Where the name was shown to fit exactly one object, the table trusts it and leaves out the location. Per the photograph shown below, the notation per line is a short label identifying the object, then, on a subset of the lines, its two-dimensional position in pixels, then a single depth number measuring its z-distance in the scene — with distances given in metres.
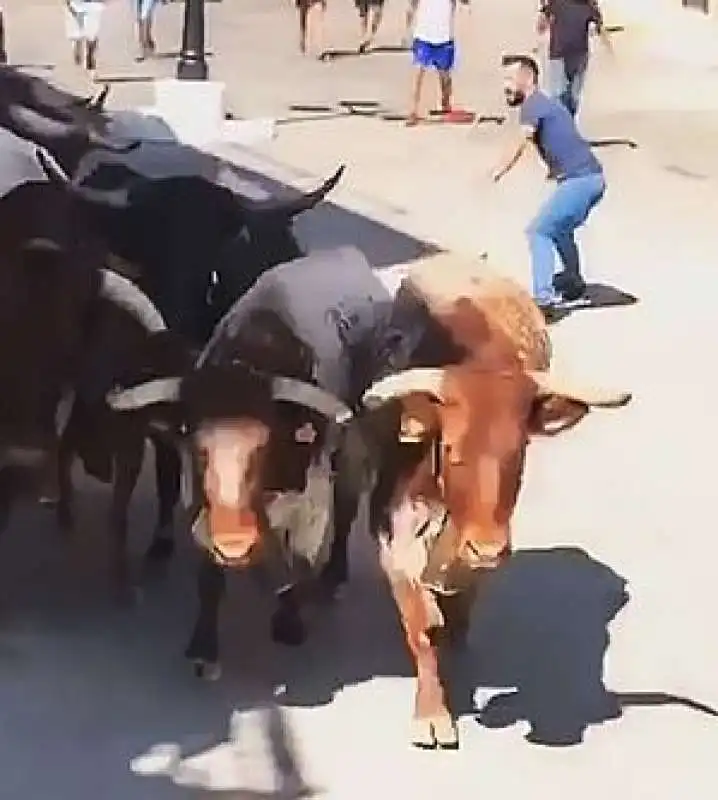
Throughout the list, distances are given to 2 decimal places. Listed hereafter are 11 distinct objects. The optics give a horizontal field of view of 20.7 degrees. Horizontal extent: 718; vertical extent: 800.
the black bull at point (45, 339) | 7.93
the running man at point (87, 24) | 22.33
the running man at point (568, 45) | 18.39
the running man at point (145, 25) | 24.62
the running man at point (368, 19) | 26.27
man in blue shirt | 12.78
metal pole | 17.91
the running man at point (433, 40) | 19.82
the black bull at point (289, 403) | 6.96
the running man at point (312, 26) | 25.59
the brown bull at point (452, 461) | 6.68
